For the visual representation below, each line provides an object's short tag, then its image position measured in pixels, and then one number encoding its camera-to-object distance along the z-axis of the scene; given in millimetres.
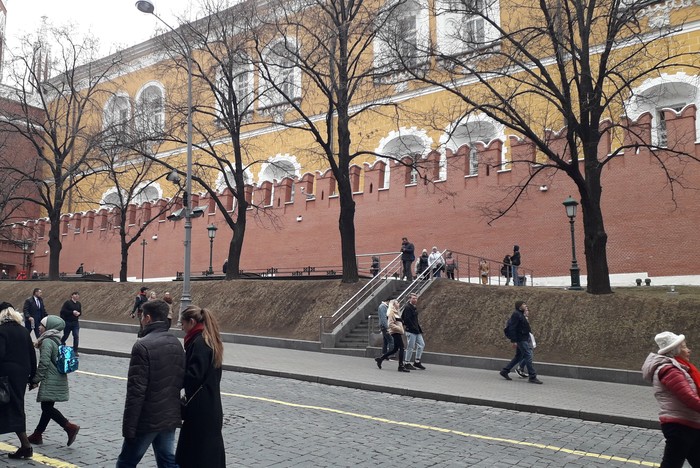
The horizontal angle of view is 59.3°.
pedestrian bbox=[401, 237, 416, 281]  22688
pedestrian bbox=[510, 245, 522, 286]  21972
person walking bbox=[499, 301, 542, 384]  12570
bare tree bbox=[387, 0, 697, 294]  15492
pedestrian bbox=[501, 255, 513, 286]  22650
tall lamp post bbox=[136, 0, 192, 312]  18172
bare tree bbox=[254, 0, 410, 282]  19891
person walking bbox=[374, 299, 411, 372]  13781
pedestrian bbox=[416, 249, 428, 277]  23516
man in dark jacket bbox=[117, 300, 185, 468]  4453
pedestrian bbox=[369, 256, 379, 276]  25866
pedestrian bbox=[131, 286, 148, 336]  16781
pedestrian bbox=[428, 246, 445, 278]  20484
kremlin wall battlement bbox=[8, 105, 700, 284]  20844
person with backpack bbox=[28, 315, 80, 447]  6496
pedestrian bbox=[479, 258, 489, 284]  23609
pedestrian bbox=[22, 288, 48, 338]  15289
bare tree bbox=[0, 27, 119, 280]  30641
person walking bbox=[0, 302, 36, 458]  5871
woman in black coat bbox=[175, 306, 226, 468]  4250
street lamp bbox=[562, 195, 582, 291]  19078
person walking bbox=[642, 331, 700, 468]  4871
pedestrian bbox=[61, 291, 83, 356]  14367
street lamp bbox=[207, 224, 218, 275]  31011
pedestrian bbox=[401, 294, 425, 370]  13992
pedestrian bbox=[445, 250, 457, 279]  23128
